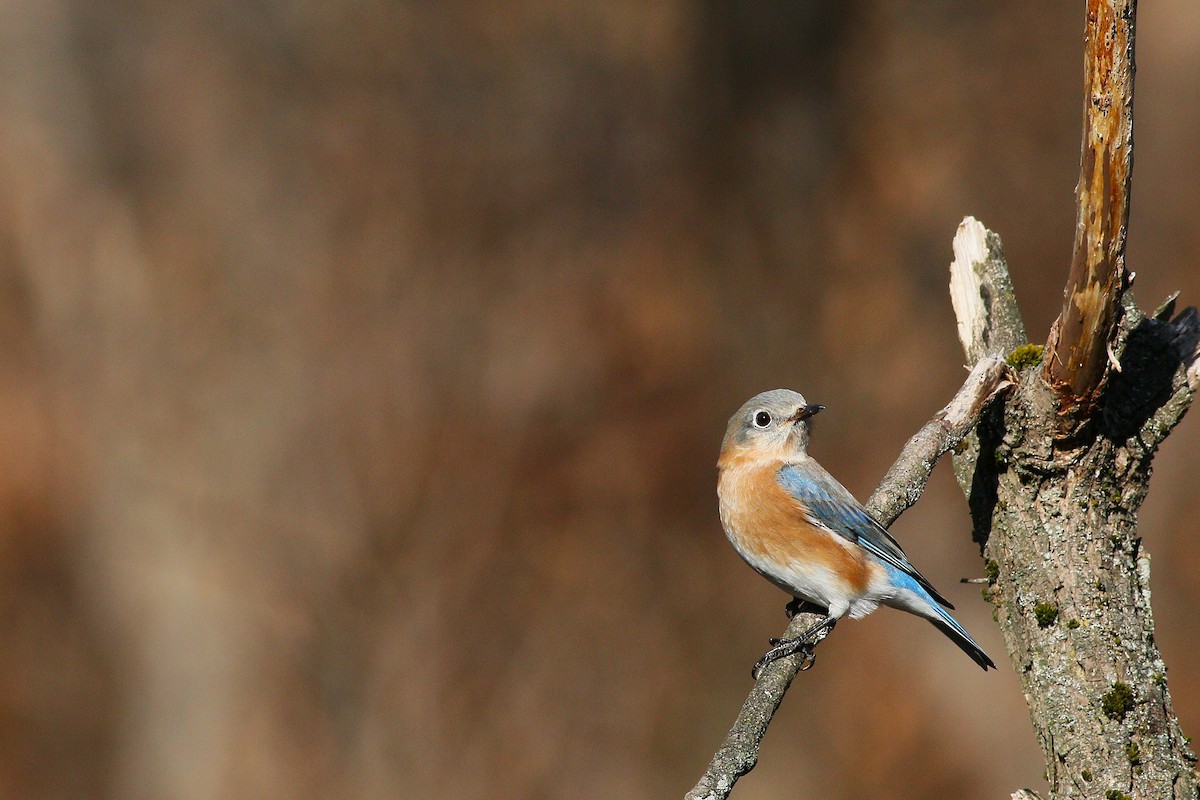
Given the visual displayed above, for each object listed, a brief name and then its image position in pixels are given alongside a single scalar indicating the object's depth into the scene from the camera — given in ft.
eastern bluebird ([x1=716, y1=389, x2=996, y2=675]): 27.32
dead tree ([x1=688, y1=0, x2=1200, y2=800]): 21.33
